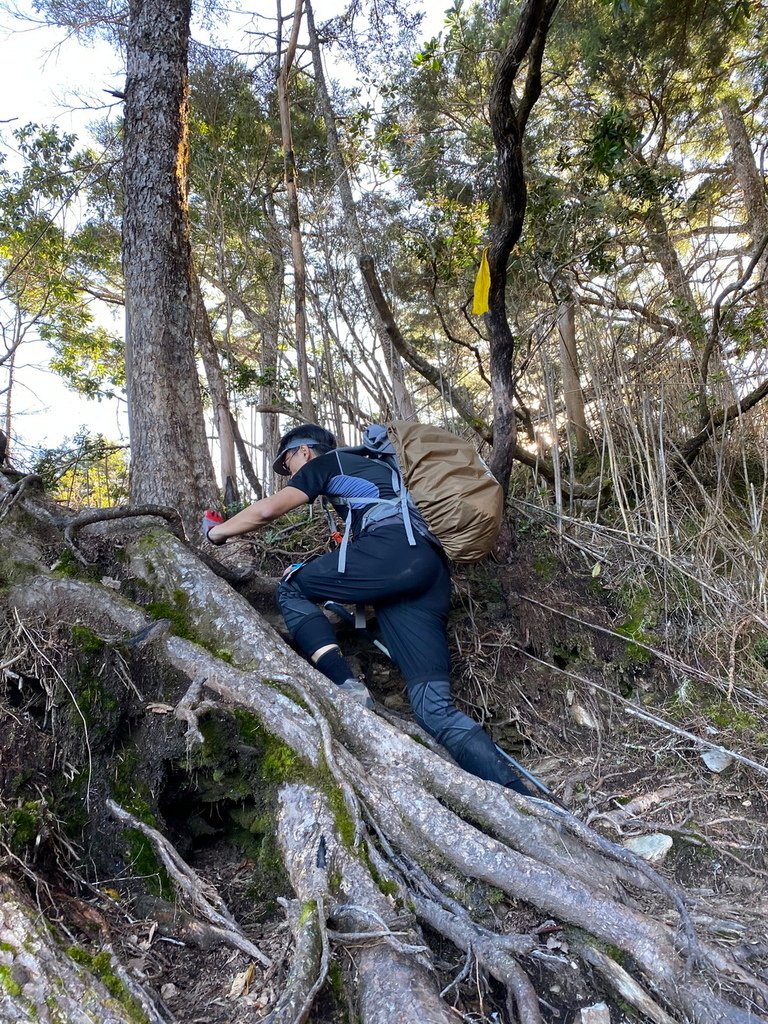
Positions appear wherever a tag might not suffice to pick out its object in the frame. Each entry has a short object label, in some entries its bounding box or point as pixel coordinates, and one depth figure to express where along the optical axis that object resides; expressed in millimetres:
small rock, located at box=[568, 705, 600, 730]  3338
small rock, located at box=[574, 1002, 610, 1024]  1637
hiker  2797
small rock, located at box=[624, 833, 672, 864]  2465
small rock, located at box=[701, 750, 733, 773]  2896
